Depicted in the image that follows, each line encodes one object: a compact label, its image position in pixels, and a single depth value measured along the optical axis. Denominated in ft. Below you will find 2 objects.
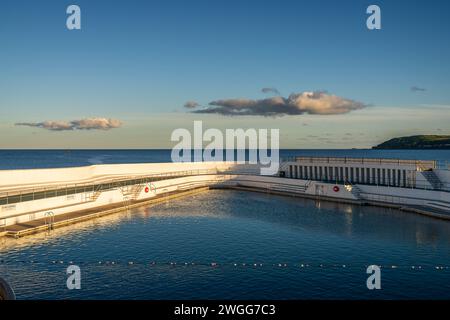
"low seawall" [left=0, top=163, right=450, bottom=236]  139.64
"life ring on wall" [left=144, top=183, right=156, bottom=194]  203.14
